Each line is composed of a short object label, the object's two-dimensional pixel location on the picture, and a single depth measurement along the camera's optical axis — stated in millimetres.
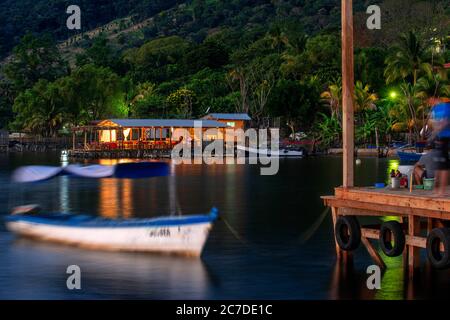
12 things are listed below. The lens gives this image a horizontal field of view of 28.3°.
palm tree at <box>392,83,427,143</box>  110312
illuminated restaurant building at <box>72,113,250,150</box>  118112
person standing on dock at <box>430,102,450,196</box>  23688
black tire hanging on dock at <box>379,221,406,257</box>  23859
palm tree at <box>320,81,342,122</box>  121931
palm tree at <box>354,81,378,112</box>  120750
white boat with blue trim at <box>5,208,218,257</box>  28203
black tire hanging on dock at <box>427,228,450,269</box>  22344
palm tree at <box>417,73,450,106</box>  109250
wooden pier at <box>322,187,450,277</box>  22219
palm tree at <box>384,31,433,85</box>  117562
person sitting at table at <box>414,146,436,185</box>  24594
